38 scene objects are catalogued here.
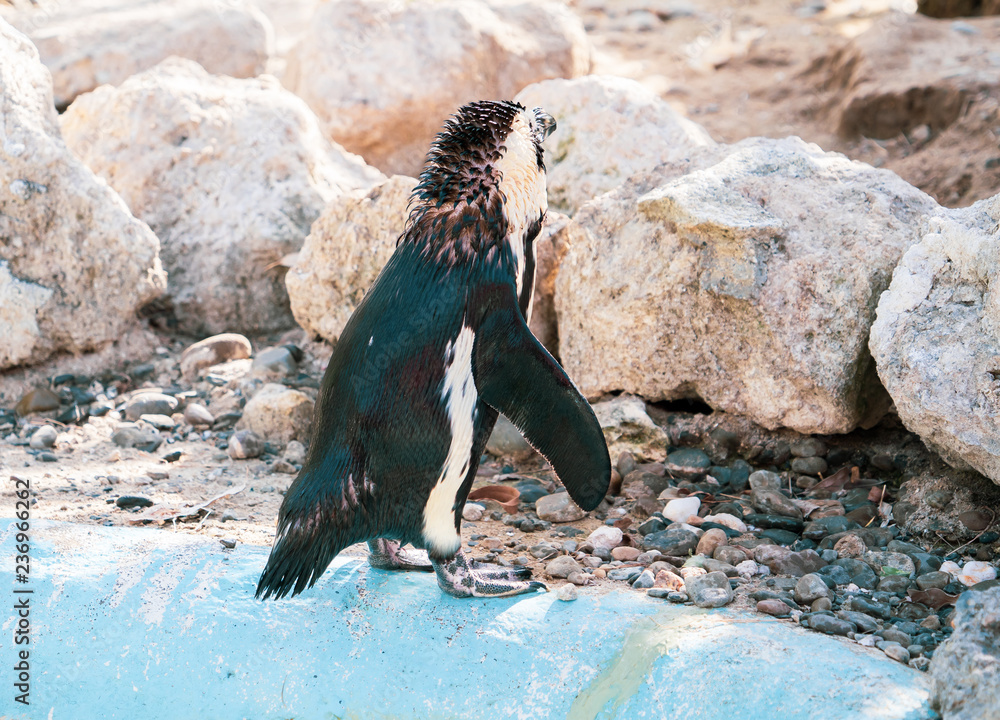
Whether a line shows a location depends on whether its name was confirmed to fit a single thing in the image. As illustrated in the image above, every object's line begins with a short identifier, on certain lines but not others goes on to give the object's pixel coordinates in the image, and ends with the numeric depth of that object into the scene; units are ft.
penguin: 14.85
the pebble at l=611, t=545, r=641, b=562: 18.12
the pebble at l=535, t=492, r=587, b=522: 20.16
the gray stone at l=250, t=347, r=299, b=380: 26.53
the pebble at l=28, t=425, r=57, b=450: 23.17
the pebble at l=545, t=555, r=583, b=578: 17.58
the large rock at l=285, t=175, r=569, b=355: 23.95
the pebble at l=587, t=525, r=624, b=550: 18.67
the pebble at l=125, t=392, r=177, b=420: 25.18
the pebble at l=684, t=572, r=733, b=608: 15.64
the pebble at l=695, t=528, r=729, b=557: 17.99
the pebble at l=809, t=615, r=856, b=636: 14.60
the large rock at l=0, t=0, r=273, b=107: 45.50
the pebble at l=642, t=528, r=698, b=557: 18.13
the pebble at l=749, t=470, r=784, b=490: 19.95
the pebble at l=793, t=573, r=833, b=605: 15.71
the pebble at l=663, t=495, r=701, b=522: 19.33
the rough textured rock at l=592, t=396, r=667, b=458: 21.43
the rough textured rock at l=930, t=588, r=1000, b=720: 11.66
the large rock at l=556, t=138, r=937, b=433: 19.19
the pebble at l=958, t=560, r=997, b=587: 16.03
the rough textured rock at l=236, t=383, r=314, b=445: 23.85
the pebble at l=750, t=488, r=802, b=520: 18.94
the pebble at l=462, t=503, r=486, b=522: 20.53
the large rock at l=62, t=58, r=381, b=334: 29.86
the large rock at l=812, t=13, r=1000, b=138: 42.06
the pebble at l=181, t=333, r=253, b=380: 27.50
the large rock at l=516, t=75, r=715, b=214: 28.63
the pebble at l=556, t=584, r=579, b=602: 15.71
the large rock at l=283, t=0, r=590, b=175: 42.60
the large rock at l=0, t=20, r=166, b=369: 25.55
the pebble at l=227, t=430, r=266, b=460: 23.03
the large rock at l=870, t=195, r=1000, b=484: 15.97
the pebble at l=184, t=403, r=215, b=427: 24.88
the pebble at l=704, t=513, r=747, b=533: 18.81
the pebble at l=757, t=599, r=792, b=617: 15.30
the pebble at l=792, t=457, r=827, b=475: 20.20
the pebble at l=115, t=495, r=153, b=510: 19.90
